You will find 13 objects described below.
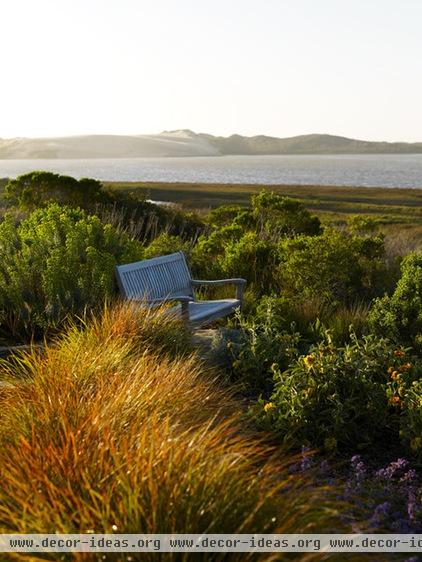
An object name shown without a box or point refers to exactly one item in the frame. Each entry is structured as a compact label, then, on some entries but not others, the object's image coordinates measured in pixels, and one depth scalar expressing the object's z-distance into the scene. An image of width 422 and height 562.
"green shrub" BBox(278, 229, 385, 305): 9.39
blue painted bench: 6.96
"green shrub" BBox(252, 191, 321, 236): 14.77
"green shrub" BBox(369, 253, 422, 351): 6.92
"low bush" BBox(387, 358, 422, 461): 4.47
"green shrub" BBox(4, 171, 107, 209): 18.59
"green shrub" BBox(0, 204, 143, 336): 7.27
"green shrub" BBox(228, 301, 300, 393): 5.60
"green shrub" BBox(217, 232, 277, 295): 9.97
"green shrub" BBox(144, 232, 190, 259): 10.12
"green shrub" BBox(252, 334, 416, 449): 4.57
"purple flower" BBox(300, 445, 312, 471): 3.63
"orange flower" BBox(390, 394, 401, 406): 4.55
